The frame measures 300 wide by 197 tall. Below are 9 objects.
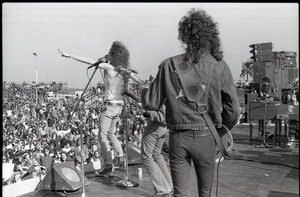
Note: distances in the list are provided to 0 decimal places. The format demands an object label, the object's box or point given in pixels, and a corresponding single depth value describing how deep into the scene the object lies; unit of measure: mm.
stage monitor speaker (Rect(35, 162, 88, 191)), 4574
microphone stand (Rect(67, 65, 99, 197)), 4167
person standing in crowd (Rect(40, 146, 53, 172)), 7360
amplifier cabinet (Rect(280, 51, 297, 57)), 11459
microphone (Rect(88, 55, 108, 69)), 4438
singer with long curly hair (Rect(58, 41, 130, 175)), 5116
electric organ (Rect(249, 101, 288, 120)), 7897
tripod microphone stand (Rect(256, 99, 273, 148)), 8017
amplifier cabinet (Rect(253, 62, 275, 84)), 10195
